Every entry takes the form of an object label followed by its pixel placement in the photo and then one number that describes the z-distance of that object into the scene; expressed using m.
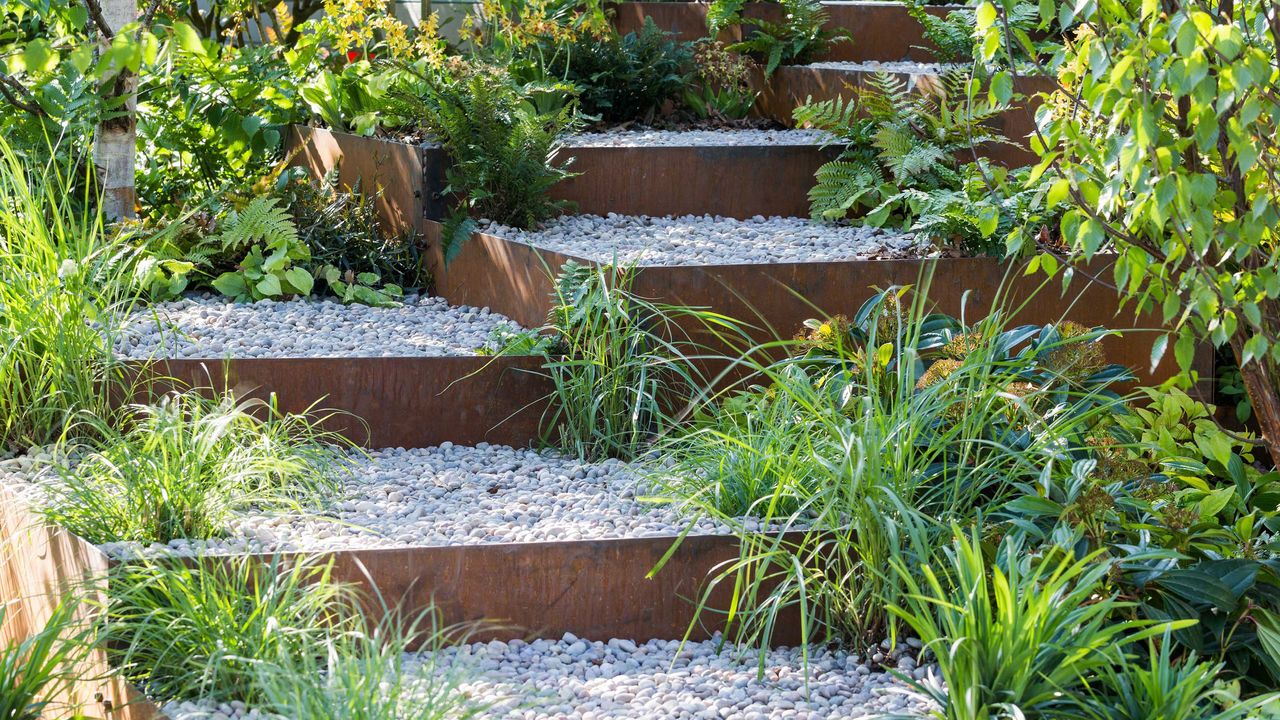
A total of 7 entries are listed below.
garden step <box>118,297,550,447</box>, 7.23
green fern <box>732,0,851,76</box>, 11.48
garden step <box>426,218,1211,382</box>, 7.80
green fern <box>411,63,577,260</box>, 8.83
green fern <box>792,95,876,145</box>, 9.64
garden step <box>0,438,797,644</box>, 5.40
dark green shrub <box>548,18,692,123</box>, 11.15
